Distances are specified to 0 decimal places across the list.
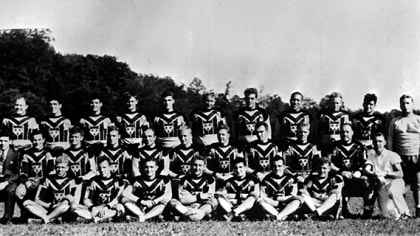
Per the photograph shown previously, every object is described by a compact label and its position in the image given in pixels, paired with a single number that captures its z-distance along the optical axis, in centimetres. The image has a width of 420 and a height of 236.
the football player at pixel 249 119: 752
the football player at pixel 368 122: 730
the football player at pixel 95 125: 757
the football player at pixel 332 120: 738
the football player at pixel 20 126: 755
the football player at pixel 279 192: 646
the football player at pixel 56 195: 646
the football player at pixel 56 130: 760
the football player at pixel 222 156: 710
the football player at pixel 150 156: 720
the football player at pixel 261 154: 708
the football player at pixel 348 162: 692
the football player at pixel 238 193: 650
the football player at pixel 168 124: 761
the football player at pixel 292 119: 741
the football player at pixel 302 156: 707
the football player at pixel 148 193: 651
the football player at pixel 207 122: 762
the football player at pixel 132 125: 770
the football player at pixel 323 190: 655
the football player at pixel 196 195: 650
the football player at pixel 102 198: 647
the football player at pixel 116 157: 726
